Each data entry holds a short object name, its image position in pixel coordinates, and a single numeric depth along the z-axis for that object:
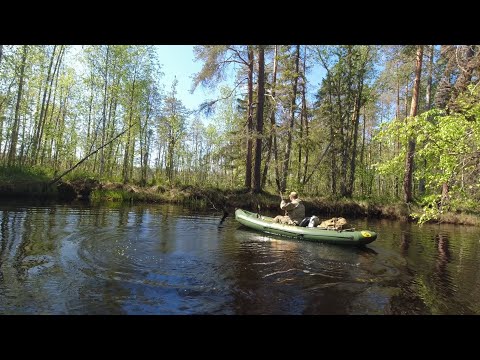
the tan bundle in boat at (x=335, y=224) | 11.03
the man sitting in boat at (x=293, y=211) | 12.41
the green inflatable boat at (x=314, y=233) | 10.51
